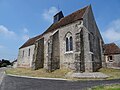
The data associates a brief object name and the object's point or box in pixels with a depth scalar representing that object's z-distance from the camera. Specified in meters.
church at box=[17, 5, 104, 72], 12.78
